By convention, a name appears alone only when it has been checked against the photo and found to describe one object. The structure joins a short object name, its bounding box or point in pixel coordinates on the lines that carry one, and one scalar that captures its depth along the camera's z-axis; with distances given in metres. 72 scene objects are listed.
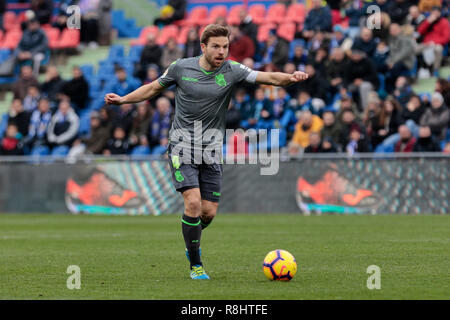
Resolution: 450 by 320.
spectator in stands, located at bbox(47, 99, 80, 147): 23.50
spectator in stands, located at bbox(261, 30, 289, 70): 22.77
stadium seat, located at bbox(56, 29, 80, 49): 29.61
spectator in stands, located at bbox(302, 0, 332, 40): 22.98
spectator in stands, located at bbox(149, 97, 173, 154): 21.77
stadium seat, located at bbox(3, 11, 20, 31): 32.00
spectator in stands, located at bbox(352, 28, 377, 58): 21.30
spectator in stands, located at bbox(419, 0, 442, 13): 21.66
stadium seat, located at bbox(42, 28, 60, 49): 29.73
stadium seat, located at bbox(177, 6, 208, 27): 28.95
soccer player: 8.92
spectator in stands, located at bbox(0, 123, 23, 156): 23.22
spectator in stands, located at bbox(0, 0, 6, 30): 33.00
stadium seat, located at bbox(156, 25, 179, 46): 27.89
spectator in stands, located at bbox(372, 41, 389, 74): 21.02
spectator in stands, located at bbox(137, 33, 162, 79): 24.86
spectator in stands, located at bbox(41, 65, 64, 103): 25.56
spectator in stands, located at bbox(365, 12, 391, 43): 21.64
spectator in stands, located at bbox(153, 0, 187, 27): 28.91
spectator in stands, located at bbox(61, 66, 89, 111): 25.27
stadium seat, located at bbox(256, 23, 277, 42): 25.67
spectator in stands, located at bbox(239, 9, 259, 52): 23.88
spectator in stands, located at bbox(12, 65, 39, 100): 26.05
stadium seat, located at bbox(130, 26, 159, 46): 28.62
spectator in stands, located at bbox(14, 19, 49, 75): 28.55
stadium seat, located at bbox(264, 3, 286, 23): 26.71
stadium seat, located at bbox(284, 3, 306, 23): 26.23
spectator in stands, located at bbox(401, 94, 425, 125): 19.30
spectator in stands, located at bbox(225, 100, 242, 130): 21.23
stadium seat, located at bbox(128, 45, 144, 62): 27.44
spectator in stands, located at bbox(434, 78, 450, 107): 19.52
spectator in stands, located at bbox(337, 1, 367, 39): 22.84
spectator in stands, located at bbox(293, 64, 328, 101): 21.25
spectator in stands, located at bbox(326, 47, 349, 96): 21.09
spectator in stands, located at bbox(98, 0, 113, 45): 28.95
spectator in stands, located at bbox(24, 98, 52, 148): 23.89
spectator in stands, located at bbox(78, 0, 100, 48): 29.02
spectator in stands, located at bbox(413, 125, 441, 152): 18.77
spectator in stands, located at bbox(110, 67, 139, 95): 24.33
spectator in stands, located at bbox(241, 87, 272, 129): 21.06
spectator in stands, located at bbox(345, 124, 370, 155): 19.36
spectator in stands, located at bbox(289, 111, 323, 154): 20.30
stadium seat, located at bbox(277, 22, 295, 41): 25.11
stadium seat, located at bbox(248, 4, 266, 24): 27.92
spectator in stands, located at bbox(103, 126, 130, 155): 22.03
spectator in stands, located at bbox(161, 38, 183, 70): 24.53
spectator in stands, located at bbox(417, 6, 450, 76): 21.06
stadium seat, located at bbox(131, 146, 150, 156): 21.89
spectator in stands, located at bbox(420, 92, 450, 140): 19.03
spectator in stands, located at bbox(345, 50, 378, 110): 20.73
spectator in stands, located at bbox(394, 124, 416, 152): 18.86
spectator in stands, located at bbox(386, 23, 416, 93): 20.91
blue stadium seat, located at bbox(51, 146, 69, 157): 23.40
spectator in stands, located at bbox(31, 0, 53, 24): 30.75
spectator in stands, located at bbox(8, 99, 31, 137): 24.12
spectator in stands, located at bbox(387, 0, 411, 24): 22.00
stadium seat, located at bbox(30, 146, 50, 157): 23.67
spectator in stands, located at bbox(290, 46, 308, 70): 21.98
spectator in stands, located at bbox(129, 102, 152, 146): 22.09
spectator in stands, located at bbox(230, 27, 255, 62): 23.41
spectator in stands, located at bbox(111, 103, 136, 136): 22.56
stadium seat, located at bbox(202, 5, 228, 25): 28.31
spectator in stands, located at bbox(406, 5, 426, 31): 21.36
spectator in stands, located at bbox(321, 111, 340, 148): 19.83
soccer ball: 8.59
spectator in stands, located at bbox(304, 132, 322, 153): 19.67
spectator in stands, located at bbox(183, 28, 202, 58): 24.02
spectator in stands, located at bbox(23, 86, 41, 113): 25.16
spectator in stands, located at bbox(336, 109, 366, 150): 19.59
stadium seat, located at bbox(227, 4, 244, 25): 27.98
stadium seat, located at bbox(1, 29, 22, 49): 30.67
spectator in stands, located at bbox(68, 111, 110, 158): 22.52
